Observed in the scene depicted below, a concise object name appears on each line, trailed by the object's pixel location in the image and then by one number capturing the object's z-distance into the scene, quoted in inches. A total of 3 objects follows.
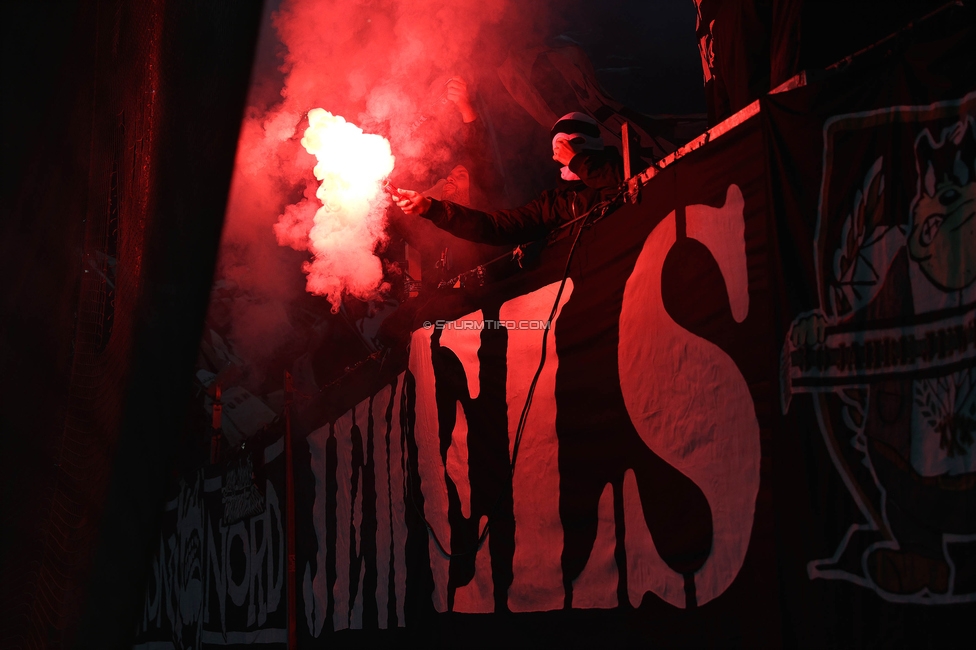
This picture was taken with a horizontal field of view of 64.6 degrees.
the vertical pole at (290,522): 243.8
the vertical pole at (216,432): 349.3
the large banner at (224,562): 270.7
